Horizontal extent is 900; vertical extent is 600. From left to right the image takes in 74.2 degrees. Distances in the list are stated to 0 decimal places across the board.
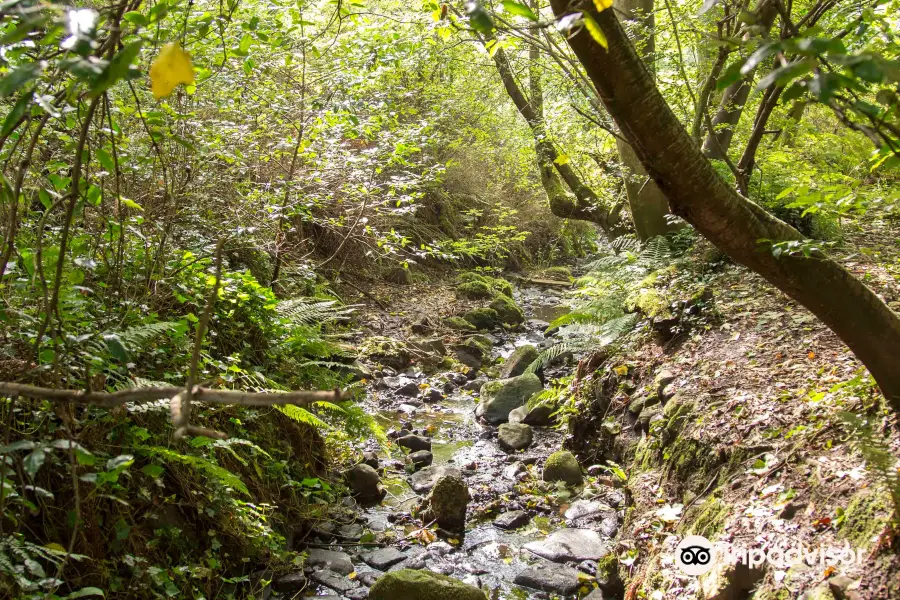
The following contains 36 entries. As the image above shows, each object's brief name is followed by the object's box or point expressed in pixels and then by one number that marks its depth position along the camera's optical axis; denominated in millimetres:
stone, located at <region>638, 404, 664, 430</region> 4660
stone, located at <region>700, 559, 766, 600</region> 2646
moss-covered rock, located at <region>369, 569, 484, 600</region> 3645
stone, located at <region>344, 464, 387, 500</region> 5105
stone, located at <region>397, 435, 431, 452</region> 6152
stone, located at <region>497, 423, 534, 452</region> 6262
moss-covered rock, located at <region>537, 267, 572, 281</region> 14492
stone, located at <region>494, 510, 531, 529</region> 4824
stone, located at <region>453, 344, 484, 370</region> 8992
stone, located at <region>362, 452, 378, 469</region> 5646
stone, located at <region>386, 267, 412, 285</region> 10992
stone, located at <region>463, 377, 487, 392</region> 8070
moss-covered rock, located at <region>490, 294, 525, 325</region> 10953
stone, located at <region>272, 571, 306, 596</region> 3775
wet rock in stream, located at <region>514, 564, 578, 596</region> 3945
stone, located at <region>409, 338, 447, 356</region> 8844
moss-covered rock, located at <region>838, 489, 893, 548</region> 2400
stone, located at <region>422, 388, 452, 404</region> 7613
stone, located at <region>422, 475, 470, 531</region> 4734
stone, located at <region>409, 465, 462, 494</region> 5379
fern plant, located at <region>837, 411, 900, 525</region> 2277
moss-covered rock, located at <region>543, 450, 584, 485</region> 5285
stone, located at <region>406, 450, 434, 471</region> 5906
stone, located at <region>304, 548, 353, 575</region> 4125
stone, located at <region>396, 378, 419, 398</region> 7617
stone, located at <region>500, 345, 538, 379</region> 8258
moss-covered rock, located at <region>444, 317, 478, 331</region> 10000
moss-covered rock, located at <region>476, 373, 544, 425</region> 7051
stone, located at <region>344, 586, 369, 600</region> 3857
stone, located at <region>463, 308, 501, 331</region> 10430
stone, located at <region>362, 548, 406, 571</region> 4259
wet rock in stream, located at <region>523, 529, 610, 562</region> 4246
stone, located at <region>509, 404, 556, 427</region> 6730
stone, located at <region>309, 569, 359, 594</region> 3922
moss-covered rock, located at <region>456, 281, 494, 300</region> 11469
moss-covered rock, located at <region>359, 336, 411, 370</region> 8367
